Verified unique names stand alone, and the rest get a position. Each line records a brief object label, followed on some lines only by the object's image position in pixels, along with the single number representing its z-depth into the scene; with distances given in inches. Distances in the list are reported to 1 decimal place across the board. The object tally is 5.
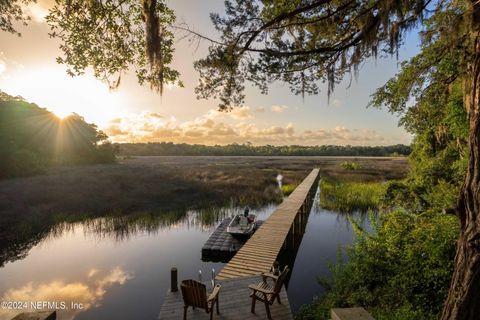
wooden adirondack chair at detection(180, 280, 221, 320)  241.9
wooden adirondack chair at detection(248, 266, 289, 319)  254.6
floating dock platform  543.8
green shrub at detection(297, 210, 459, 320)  250.4
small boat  574.1
